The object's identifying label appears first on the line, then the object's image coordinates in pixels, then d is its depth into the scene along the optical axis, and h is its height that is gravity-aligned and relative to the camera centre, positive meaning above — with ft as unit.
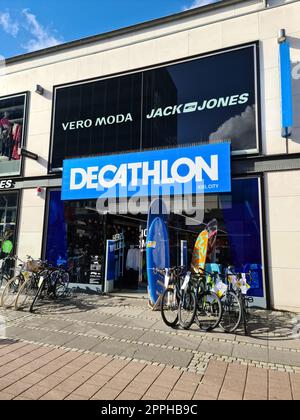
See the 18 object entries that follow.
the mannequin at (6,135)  37.81 +13.24
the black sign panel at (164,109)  27.96 +13.56
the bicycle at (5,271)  31.91 -2.18
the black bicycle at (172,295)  20.24 -2.66
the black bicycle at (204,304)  19.20 -3.03
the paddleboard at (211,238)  25.60 +1.25
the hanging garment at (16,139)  36.99 +12.52
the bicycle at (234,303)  18.94 -2.89
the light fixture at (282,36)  26.27 +17.44
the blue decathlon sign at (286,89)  24.64 +12.63
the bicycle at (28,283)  24.29 -2.49
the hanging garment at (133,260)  34.06 -0.76
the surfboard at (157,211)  25.50 +3.42
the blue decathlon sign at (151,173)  27.22 +7.11
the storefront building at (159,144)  25.84 +10.07
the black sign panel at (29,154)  34.12 +10.02
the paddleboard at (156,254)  24.43 -0.07
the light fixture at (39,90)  36.01 +17.53
